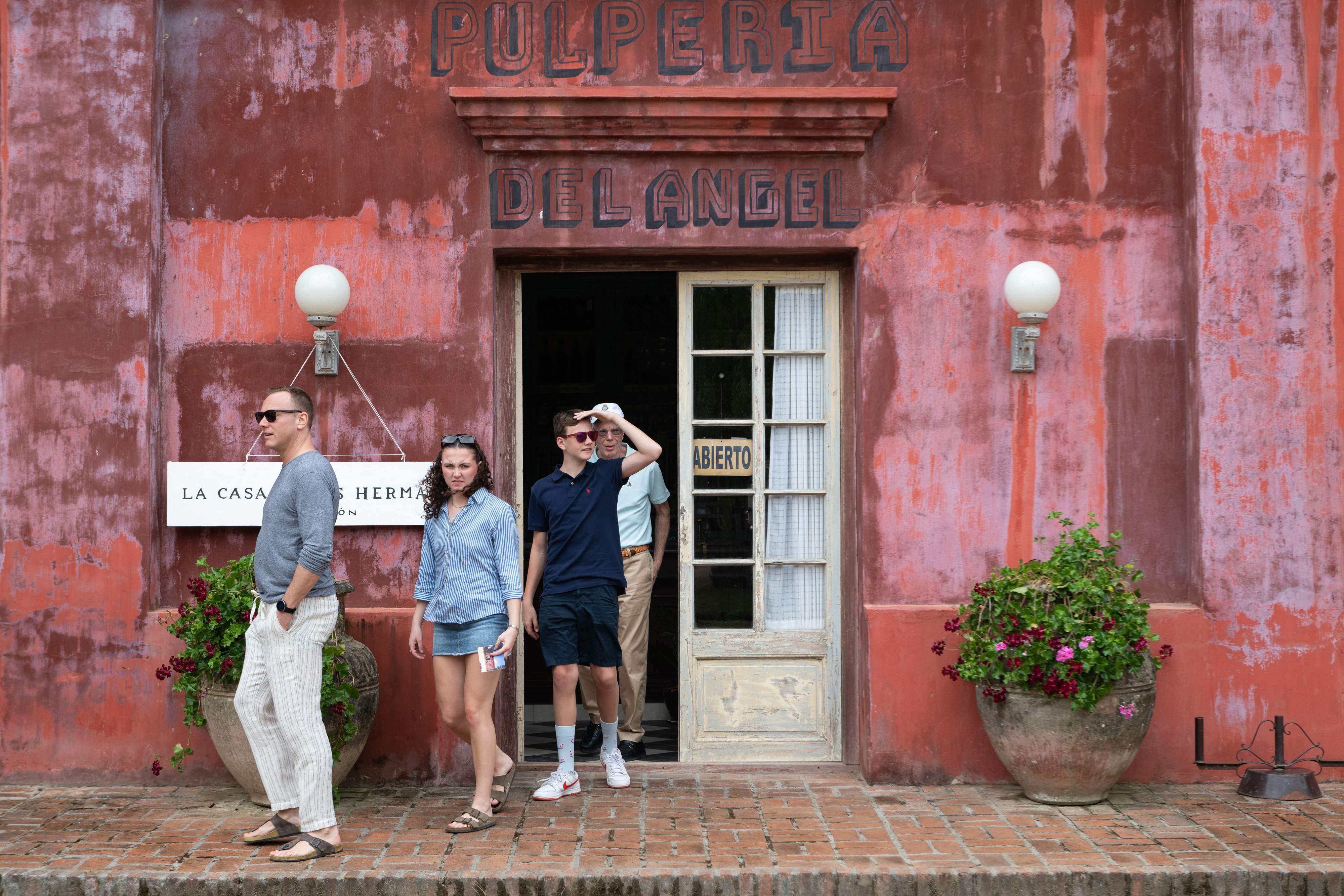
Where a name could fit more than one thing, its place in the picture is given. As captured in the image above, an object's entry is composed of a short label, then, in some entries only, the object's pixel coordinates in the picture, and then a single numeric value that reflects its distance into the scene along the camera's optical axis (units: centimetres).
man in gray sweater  478
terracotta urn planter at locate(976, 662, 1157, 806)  544
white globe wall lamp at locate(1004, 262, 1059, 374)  590
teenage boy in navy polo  568
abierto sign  660
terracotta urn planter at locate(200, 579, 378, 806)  551
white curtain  660
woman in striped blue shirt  518
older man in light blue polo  687
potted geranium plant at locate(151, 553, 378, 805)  545
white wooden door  657
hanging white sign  619
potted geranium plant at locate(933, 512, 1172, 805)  539
